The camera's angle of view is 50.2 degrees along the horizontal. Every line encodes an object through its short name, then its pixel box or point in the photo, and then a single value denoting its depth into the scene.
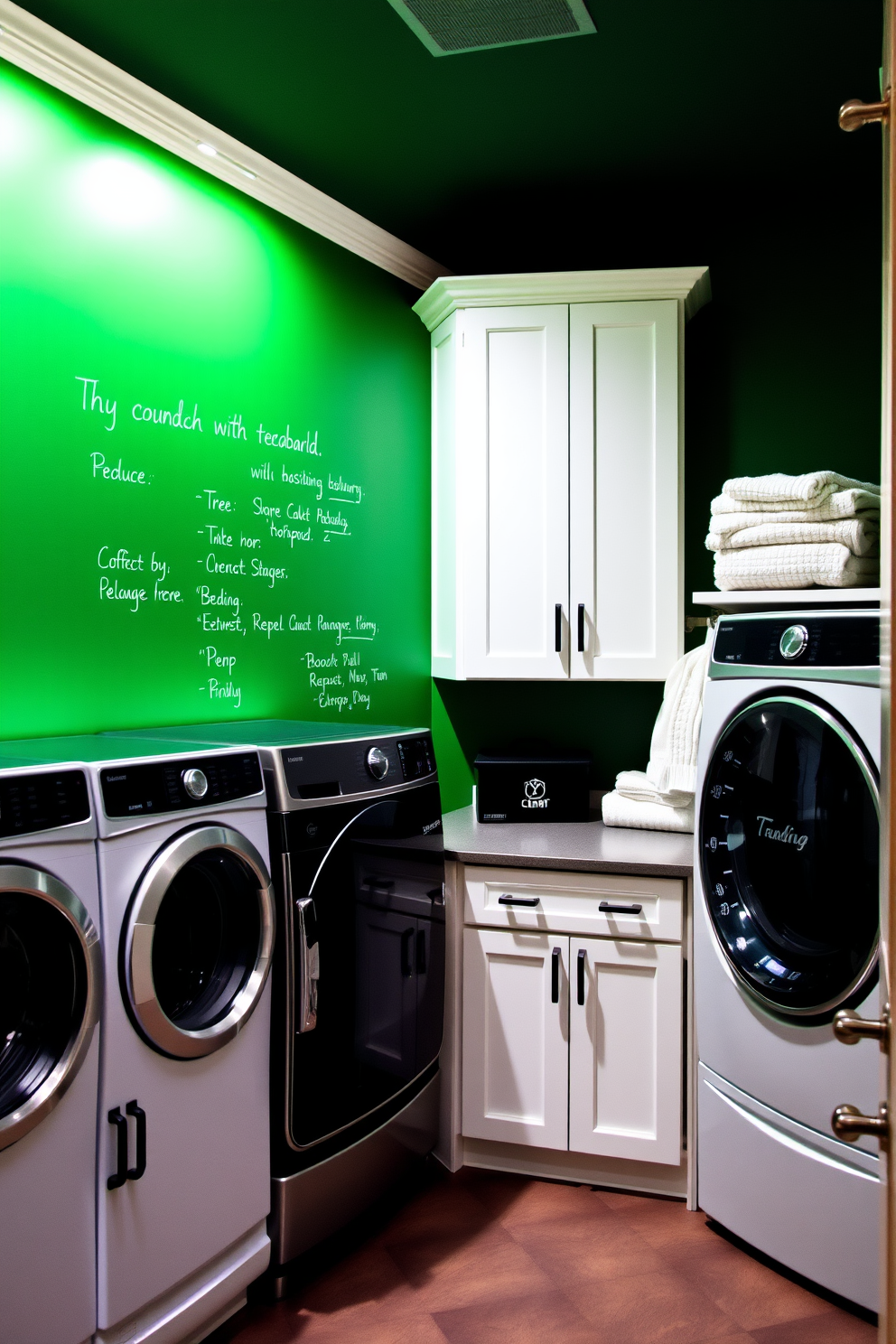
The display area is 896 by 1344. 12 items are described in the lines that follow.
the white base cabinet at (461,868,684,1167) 2.41
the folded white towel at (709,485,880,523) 2.22
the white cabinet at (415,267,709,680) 2.86
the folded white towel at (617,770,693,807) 2.70
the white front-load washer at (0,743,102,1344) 1.45
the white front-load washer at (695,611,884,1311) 1.89
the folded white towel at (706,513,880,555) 2.22
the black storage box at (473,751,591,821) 2.91
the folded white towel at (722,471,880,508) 2.27
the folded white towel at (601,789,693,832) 2.73
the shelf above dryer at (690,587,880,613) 2.16
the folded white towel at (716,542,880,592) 2.24
